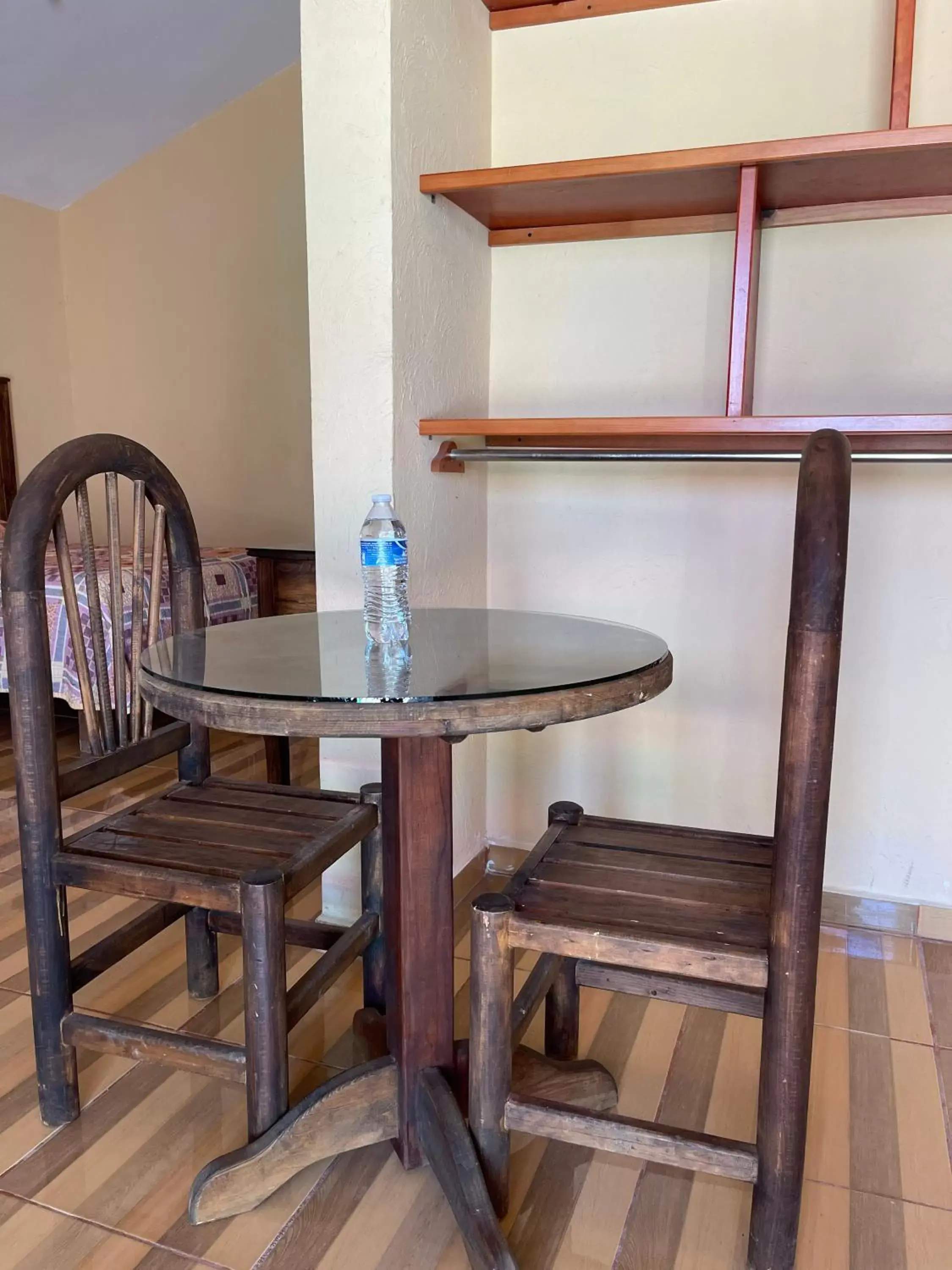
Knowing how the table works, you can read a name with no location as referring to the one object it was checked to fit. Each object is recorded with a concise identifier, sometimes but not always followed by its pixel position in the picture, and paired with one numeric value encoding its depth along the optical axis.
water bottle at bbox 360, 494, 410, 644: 1.43
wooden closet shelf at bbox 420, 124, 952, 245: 1.69
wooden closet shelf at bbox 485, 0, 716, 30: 2.13
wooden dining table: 1.08
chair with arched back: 1.34
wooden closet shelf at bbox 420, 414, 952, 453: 1.69
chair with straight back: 1.06
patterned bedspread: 3.12
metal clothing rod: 1.74
